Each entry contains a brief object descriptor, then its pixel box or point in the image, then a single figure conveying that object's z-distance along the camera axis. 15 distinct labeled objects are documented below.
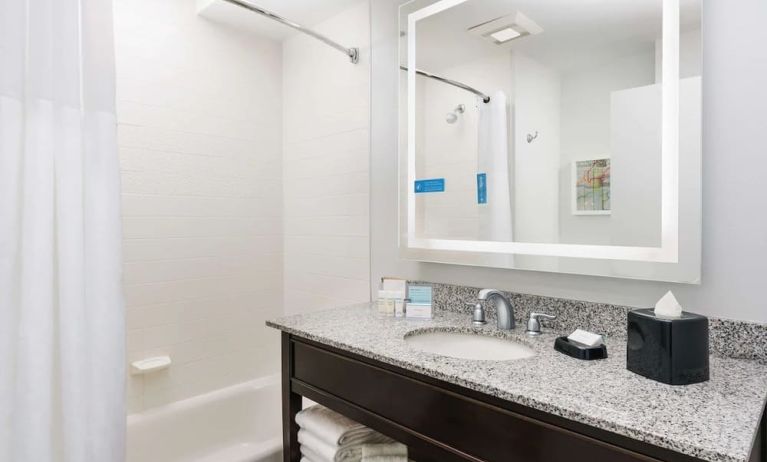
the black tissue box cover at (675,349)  0.89
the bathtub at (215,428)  1.88
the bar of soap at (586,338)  1.08
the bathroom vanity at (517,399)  0.74
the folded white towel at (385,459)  1.28
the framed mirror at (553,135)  1.14
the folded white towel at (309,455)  1.36
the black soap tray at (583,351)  1.06
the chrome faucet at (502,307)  1.37
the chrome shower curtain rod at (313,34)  1.69
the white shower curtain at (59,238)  1.10
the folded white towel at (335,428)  1.31
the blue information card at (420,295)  1.55
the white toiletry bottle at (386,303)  1.58
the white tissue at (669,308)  0.93
